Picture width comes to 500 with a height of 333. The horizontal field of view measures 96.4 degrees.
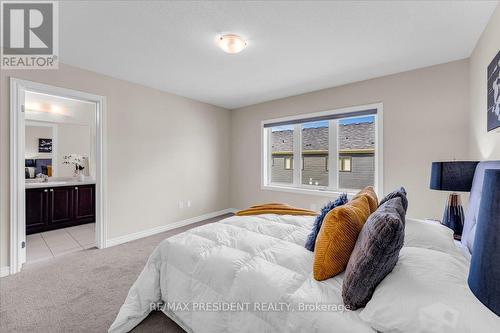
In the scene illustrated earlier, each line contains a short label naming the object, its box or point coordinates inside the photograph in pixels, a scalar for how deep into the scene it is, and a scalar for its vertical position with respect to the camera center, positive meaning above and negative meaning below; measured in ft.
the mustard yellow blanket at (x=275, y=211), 8.33 -1.70
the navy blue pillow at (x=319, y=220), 5.11 -1.32
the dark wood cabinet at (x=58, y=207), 12.53 -2.58
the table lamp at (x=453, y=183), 6.75 -0.51
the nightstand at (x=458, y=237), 6.52 -2.11
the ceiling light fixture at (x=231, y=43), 7.29 +4.09
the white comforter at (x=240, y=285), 3.48 -2.18
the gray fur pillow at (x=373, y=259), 3.09 -1.34
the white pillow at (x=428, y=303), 2.53 -1.70
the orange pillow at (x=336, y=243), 3.93 -1.37
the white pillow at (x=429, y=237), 4.45 -1.51
